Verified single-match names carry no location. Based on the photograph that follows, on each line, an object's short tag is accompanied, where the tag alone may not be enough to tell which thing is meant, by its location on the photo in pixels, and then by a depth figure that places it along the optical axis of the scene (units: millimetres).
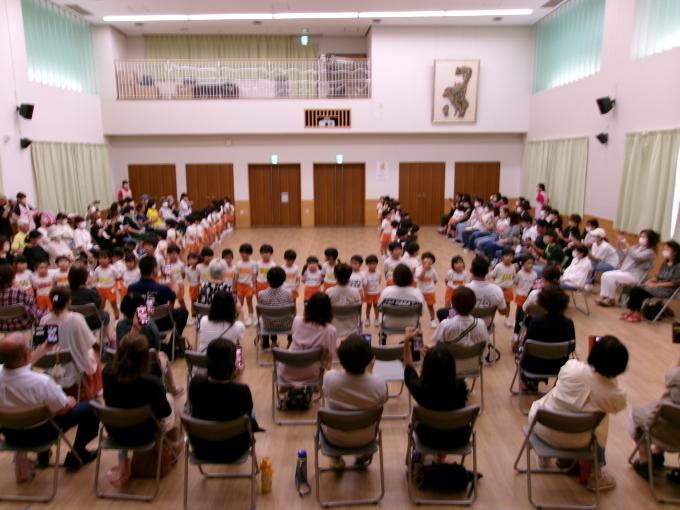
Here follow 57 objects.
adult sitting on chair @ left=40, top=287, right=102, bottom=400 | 4112
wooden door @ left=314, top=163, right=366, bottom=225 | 16469
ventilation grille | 15016
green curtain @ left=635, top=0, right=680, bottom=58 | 8359
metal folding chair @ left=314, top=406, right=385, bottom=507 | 3119
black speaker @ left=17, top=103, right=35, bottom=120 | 10641
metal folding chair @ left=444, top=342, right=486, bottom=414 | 4207
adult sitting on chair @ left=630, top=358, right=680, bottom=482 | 3385
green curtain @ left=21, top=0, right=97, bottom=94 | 11578
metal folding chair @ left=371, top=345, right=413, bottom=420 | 4238
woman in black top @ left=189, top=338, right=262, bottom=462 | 3135
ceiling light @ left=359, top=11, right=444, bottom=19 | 13375
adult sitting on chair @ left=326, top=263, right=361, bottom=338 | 5344
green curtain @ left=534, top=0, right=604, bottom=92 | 11367
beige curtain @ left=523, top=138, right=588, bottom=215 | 11672
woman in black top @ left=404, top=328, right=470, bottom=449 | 3148
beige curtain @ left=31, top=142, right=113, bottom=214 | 11492
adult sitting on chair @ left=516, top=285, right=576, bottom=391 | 4301
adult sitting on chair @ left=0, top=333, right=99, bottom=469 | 3260
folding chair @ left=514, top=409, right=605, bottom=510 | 3100
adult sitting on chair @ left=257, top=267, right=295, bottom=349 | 5465
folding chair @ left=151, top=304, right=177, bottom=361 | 5129
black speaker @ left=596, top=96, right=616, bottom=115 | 10174
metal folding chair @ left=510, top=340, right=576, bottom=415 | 4223
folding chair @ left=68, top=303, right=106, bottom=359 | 5160
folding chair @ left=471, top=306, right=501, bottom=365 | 5156
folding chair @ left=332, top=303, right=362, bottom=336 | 5121
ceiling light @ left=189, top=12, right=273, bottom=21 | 13547
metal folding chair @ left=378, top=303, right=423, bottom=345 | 5164
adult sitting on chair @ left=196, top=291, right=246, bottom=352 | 4164
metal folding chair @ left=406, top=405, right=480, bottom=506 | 3109
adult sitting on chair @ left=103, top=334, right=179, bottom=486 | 3188
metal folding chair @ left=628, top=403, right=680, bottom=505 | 3232
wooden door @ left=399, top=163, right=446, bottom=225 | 16344
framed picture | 14797
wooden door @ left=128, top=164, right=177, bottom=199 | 16109
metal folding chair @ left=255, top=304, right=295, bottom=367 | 5207
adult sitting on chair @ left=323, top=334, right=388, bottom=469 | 3287
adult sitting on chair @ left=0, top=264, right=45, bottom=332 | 5230
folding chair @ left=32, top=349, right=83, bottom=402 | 3941
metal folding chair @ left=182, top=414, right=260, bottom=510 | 3004
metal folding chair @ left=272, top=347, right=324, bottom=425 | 4059
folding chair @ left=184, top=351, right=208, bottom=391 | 3987
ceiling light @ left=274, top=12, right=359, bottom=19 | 13507
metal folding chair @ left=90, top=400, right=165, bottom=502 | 3156
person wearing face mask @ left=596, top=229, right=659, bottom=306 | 7492
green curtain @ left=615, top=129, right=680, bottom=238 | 8172
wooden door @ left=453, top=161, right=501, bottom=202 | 16328
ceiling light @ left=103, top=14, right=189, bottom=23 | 13555
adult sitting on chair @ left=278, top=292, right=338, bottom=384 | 4215
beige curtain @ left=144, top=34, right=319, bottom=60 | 15906
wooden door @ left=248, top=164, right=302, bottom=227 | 16438
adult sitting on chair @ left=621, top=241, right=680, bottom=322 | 6988
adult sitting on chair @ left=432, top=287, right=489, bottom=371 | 4191
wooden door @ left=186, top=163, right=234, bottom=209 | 16203
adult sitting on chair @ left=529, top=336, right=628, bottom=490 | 3186
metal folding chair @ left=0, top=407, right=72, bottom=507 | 3193
